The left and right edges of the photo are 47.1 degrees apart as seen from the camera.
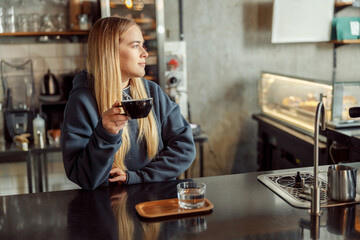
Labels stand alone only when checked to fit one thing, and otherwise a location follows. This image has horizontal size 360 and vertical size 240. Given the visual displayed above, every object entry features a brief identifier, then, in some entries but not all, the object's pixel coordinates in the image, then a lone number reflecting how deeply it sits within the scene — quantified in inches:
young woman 64.2
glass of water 54.9
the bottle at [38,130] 142.9
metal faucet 52.4
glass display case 115.4
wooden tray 53.0
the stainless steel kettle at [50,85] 155.2
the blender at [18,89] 150.6
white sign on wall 167.8
